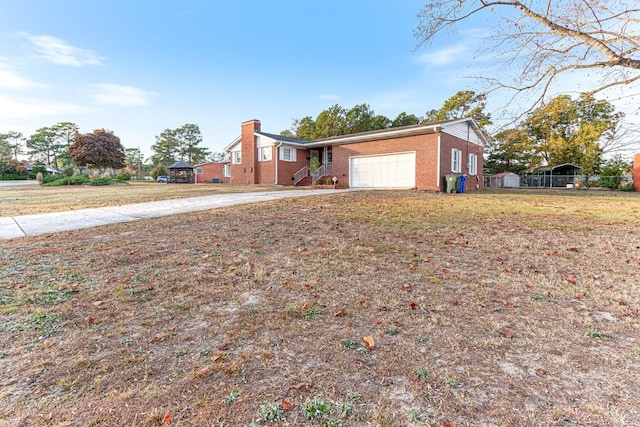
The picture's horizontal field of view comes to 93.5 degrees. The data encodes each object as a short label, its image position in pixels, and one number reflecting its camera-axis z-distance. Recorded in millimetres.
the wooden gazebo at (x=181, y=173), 42575
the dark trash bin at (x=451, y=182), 16641
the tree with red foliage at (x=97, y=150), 34688
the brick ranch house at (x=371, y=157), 17391
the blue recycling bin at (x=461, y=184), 17625
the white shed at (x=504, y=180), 35062
